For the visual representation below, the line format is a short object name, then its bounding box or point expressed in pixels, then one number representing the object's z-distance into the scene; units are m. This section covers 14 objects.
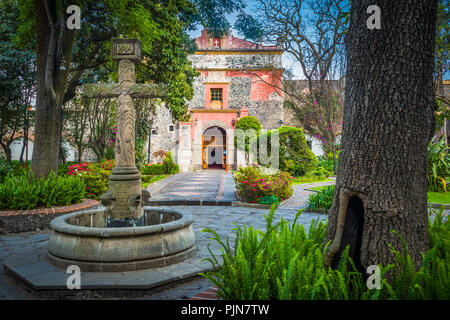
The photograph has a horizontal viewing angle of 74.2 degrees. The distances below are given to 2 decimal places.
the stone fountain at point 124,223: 3.18
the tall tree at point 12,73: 10.99
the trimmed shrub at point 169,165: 19.28
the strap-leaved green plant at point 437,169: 9.97
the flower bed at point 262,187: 8.39
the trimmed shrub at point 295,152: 16.80
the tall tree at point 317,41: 13.08
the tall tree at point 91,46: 6.50
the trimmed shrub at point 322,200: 7.43
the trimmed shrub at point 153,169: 18.21
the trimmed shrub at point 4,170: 9.12
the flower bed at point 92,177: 7.84
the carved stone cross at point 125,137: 3.94
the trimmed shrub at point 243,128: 20.31
